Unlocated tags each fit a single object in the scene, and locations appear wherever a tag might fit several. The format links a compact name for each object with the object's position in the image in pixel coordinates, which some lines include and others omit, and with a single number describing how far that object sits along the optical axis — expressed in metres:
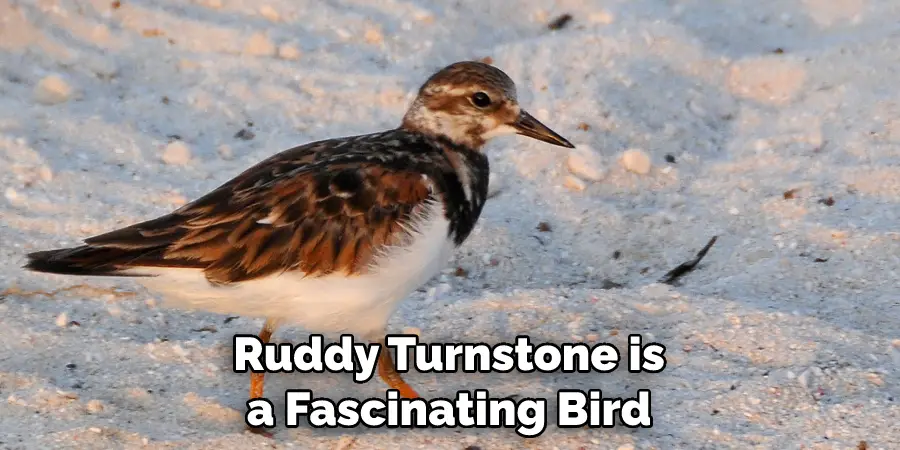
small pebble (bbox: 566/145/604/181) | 9.91
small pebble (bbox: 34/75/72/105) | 10.63
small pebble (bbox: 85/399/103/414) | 6.99
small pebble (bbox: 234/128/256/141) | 10.44
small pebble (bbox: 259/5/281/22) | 11.70
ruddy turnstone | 6.47
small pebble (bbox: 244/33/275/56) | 11.26
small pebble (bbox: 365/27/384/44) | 11.51
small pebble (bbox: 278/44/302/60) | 11.27
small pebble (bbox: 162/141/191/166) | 10.00
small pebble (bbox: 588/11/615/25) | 11.76
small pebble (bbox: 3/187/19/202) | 9.39
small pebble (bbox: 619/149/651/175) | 9.95
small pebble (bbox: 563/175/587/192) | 9.80
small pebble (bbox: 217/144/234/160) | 10.12
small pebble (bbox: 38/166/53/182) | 9.64
